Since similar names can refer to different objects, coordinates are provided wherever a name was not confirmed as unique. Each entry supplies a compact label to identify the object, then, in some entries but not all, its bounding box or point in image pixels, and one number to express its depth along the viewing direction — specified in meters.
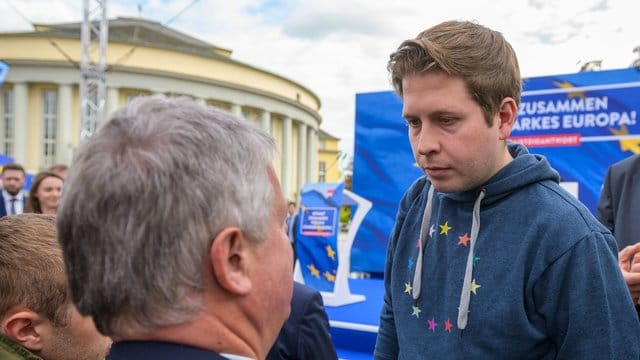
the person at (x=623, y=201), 2.20
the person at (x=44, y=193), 4.46
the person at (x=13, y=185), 6.29
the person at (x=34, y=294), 1.29
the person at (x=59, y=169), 4.87
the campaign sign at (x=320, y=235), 5.80
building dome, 31.84
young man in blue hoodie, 1.26
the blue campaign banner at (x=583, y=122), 5.59
